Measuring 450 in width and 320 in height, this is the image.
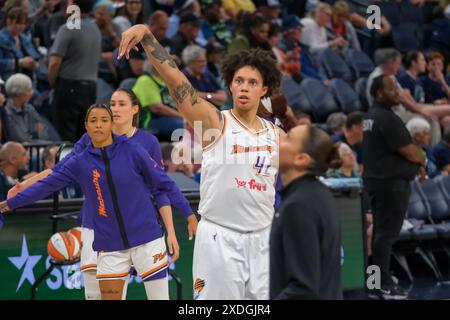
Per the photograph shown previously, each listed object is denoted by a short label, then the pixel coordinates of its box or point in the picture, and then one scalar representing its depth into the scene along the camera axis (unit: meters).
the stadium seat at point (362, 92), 15.12
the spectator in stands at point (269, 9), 15.52
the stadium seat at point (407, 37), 17.08
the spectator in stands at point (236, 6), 15.47
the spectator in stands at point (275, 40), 14.00
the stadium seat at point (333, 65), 15.56
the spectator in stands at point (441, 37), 17.30
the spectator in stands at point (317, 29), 15.55
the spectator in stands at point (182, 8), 14.26
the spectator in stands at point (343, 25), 16.28
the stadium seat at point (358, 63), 15.96
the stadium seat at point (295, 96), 13.93
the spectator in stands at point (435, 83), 14.98
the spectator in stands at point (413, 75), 14.35
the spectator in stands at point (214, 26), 14.38
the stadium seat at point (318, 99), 14.34
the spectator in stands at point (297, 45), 14.98
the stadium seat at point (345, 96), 14.70
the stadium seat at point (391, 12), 17.42
